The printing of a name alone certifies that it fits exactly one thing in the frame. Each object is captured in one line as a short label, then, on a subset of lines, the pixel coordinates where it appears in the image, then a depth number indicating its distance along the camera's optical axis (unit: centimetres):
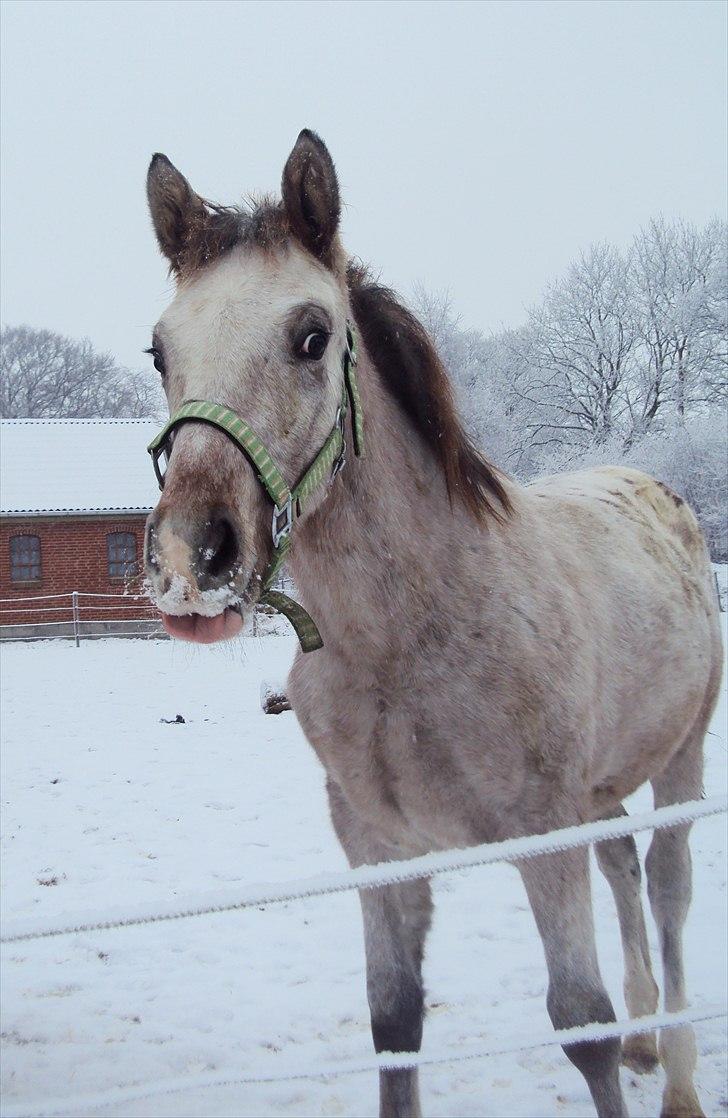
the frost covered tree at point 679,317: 2292
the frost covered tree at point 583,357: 2427
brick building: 2150
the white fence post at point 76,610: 1896
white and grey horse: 181
